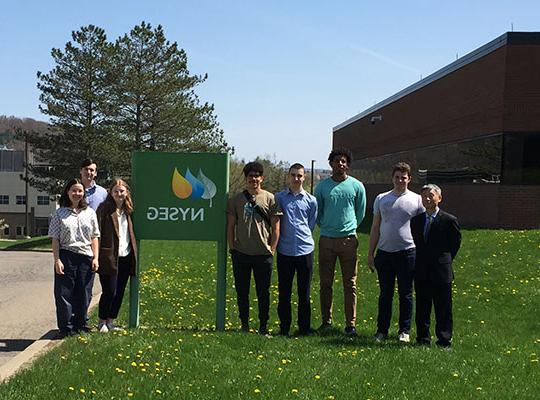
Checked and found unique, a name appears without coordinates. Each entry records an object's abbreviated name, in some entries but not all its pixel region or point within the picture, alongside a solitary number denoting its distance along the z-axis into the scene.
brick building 20.67
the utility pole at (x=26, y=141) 35.84
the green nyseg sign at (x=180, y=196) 7.49
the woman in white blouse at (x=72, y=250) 6.91
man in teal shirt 7.25
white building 84.19
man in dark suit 6.72
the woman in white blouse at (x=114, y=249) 7.12
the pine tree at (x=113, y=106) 34.78
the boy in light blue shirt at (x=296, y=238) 7.09
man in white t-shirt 6.98
